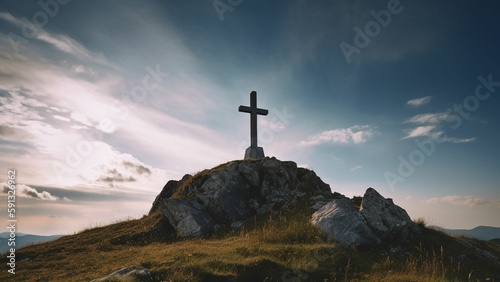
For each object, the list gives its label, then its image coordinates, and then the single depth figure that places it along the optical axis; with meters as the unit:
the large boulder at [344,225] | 14.66
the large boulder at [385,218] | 16.02
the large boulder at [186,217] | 18.75
